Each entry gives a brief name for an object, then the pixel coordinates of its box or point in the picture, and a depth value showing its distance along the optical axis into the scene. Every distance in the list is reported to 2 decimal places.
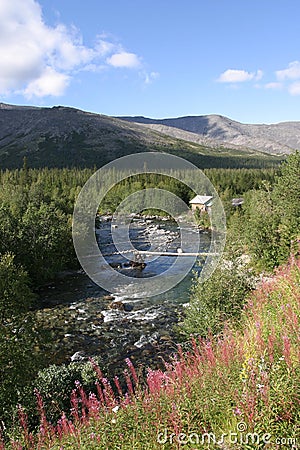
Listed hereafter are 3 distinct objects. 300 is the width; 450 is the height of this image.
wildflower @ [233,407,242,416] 4.91
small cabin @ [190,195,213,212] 85.81
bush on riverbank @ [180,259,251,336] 17.59
